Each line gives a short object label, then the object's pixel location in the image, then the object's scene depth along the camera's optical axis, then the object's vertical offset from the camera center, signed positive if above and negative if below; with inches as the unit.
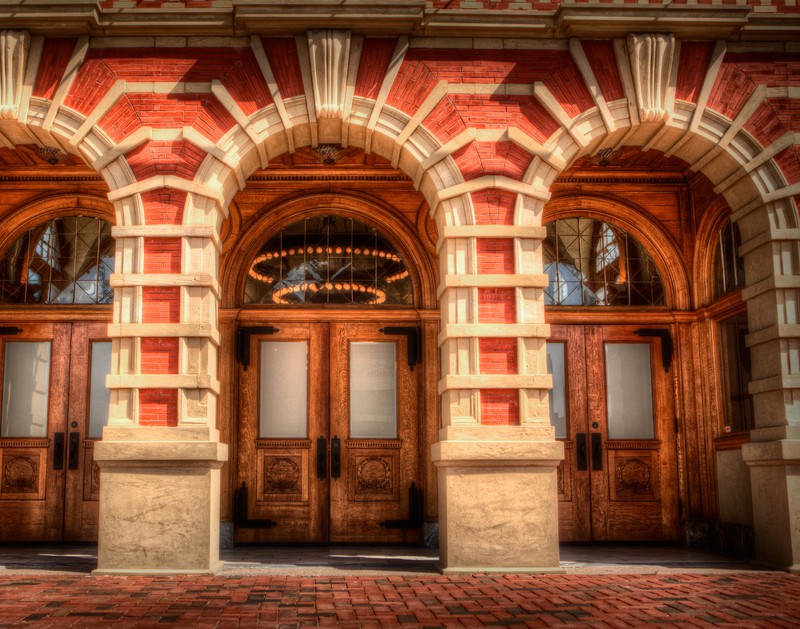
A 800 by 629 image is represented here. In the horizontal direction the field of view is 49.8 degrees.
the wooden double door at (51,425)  407.2 +15.2
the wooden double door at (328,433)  409.4 +10.0
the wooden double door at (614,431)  416.8 +9.3
